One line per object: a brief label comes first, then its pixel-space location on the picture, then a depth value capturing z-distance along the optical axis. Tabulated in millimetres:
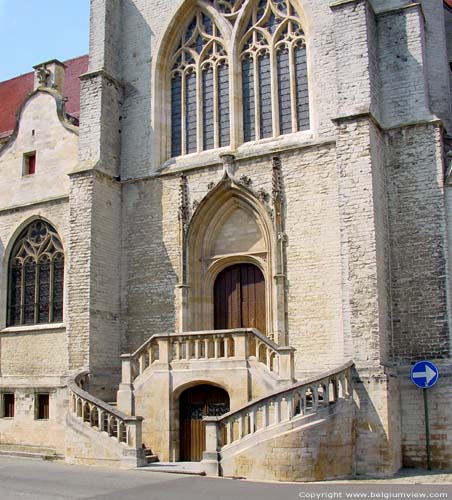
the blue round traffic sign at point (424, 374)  13180
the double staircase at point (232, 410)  12094
